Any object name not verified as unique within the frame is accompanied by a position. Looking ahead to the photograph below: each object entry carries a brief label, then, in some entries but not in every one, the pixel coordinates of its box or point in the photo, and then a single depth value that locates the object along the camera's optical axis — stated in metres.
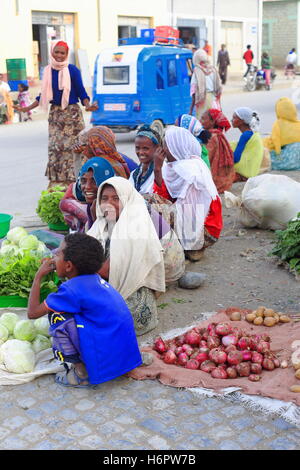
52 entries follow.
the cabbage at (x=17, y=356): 3.81
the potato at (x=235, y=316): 4.47
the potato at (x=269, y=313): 4.44
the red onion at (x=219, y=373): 3.73
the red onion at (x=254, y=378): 3.67
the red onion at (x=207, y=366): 3.82
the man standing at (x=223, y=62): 29.42
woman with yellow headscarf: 9.50
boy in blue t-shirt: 3.55
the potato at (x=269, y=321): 4.36
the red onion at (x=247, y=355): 3.83
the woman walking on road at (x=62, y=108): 7.89
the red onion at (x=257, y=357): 3.80
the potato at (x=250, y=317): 4.44
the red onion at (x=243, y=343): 3.96
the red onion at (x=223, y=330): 4.11
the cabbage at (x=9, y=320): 4.14
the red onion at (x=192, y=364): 3.87
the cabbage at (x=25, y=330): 4.06
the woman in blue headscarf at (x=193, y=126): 7.35
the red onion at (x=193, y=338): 4.10
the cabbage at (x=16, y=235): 5.54
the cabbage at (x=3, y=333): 4.06
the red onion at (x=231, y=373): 3.74
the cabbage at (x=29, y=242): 5.23
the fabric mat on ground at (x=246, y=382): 3.43
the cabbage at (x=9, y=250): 4.98
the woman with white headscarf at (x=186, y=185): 5.63
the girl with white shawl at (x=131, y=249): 4.25
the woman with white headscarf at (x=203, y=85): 11.23
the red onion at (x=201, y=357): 3.93
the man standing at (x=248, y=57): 30.44
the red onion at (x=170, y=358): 3.92
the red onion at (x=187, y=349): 4.00
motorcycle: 27.56
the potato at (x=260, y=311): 4.46
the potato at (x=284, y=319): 4.42
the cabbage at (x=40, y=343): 4.06
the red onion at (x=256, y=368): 3.74
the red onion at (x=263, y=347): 3.89
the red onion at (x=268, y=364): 3.78
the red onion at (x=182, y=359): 3.91
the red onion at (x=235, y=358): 3.81
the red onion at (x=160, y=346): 4.05
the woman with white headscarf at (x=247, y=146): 8.44
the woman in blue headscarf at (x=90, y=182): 5.02
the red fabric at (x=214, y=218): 5.90
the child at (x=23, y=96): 18.38
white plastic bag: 6.38
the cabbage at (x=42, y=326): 4.14
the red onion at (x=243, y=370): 3.73
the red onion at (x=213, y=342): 4.03
